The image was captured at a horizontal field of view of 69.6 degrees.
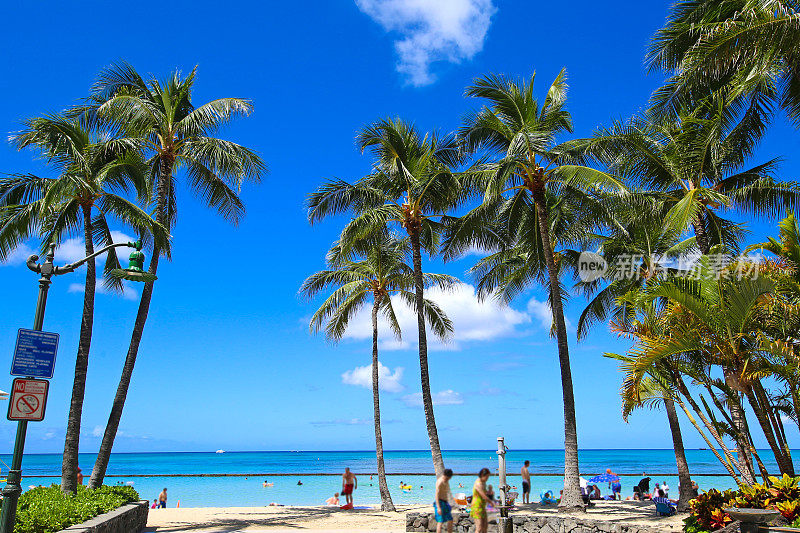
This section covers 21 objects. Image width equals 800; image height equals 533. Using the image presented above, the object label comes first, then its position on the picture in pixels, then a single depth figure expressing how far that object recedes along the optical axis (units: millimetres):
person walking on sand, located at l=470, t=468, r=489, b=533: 10016
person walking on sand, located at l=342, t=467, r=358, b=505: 19205
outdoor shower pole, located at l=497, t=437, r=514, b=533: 12141
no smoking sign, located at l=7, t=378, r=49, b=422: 7070
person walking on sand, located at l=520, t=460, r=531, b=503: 19619
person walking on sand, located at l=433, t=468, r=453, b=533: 9823
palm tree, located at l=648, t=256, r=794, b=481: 9281
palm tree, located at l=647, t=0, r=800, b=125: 8859
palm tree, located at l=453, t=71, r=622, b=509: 14516
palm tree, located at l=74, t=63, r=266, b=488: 14172
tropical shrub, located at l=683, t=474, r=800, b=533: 8695
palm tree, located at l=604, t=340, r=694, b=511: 10867
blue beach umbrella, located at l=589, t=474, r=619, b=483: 27680
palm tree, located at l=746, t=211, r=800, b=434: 9117
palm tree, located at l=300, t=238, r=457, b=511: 20844
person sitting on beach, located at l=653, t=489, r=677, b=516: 13938
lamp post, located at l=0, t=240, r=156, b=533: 6938
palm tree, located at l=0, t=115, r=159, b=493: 12812
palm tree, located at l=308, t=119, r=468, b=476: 17125
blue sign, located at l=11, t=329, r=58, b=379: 7199
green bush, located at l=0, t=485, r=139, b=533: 8109
